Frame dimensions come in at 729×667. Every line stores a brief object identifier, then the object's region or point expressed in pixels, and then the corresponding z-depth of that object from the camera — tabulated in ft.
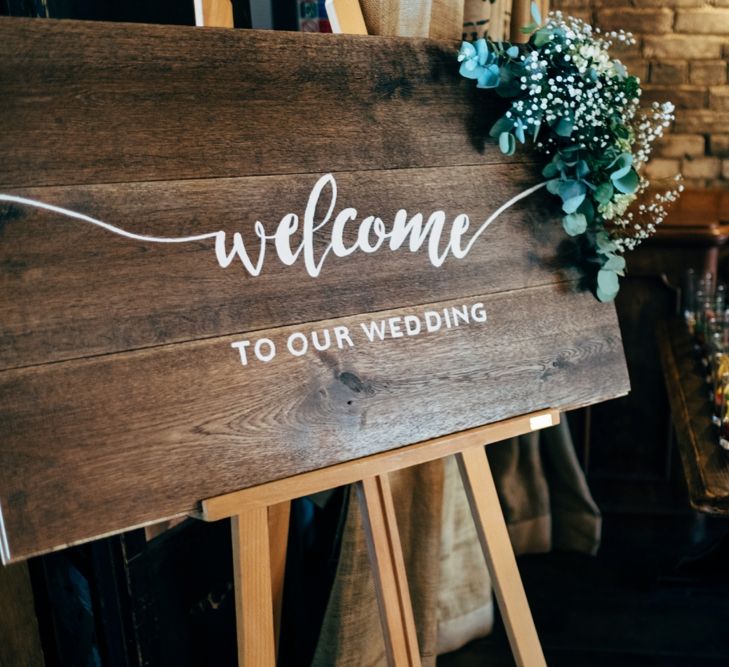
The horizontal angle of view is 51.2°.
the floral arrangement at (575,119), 4.58
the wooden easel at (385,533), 3.79
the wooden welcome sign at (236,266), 3.27
